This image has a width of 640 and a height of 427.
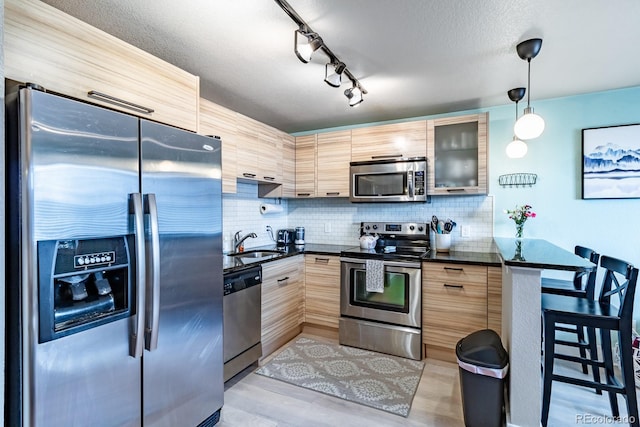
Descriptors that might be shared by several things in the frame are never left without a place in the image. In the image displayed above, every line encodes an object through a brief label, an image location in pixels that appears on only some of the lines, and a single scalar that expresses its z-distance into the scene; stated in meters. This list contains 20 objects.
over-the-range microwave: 3.05
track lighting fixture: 1.65
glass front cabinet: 2.90
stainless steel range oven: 2.77
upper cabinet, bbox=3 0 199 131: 1.24
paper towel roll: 3.64
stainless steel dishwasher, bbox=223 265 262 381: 2.25
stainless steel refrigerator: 1.12
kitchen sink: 3.08
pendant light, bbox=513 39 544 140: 1.88
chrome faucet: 3.12
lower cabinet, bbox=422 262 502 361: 2.53
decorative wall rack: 2.95
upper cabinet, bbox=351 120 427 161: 3.12
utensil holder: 3.06
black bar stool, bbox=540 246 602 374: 2.08
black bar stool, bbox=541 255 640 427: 1.59
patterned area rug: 2.21
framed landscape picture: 2.62
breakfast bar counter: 1.69
